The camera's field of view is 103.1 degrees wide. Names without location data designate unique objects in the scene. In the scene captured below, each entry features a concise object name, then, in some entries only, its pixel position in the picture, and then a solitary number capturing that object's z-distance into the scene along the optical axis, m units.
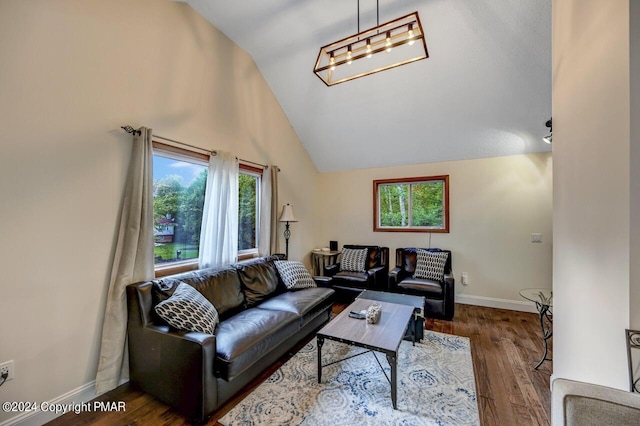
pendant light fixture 2.05
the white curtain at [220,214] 2.90
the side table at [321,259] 4.73
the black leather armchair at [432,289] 3.37
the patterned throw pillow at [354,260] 4.29
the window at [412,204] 4.33
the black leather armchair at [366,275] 3.87
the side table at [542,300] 2.30
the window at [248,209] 3.57
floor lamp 4.00
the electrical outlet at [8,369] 1.54
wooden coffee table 1.79
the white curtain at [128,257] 1.96
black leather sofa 1.68
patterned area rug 1.71
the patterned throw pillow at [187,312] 1.84
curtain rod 2.15
